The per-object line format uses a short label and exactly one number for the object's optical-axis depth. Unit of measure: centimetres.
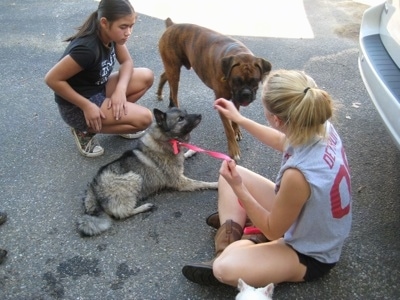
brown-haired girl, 307
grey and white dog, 288
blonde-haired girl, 186
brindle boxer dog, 332
